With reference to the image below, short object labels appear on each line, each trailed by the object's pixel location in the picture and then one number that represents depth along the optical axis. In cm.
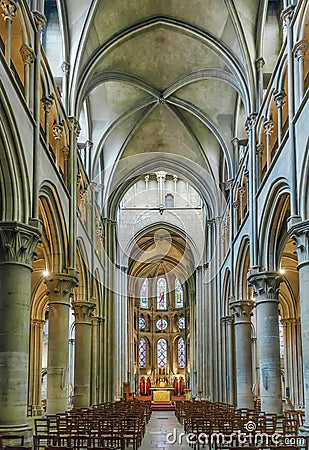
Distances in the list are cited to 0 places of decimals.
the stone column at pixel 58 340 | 2312
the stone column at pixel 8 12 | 1649
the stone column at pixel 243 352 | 2886
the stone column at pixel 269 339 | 2277
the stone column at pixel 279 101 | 2098
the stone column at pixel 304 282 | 1633
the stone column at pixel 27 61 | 1850
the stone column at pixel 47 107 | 2125
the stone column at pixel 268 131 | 2334
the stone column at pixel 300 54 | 1808
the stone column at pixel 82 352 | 3034
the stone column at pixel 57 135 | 2372
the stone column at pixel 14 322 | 1599
